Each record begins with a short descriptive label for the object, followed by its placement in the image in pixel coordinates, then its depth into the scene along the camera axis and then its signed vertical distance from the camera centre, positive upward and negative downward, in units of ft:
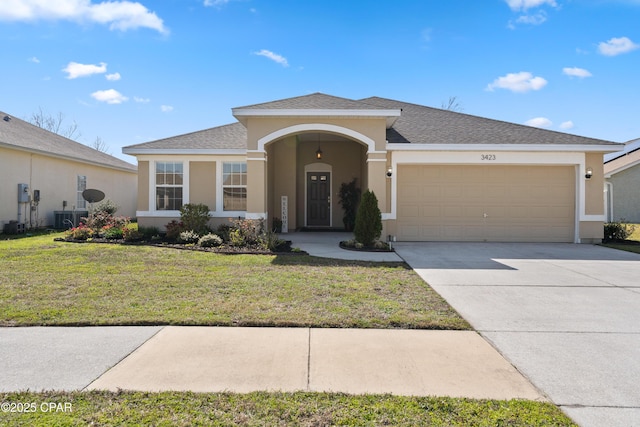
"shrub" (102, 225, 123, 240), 37.52 -2.17
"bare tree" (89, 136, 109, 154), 139.85 +25.41
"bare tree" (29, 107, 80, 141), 123.75 +29.85
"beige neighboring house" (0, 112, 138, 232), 43.98 +5.09
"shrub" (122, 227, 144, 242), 36.68 -2.41
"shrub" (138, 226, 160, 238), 38.35 -2.13
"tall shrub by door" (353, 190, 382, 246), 32.30 -0.74
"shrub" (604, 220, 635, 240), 40.91 -2.16
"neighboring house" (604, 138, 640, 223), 63.16 +4.36
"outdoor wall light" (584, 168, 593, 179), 38.06 +3.97
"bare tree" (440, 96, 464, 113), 106.93 +31.46
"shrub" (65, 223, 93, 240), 37.01 -2.33
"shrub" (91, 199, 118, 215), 53.31 +0.56
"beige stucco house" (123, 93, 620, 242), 35.04 +4.26
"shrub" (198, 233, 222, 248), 33.63 -2.81
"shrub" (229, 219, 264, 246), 33.24 -1.71
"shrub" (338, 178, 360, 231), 48.88 +1.55
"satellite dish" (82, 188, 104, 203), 50.18 +2.04
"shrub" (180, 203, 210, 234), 37.73 -0.70
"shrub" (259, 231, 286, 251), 31.69 -2.65
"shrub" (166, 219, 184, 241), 37.27 -1.92
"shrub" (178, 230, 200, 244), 35.65 -2.52
